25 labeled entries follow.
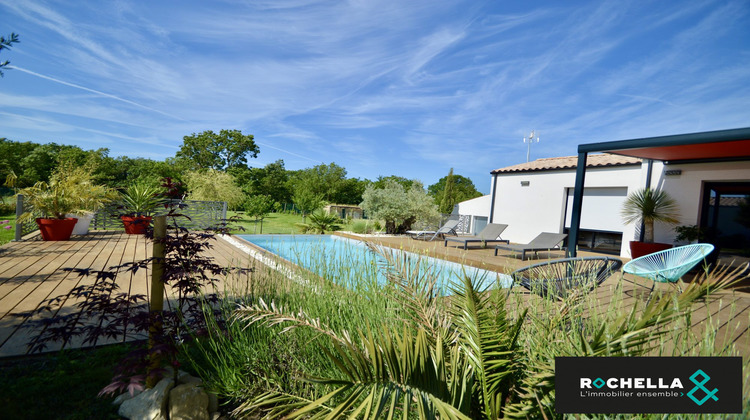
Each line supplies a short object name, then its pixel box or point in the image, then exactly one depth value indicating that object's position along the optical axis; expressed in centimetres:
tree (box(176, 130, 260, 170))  3938
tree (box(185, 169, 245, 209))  2120
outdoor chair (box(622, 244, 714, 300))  411
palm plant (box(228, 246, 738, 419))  107
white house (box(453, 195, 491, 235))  1488
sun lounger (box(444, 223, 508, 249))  1049
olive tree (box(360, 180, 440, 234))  1561
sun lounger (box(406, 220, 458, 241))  1265
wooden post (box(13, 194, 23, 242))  748
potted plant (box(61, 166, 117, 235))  827
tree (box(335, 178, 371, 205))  3969
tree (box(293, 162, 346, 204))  3700
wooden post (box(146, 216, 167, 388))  207
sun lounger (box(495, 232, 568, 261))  801
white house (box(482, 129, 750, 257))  702
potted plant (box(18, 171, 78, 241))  761
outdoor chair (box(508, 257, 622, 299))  332
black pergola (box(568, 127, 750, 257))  536
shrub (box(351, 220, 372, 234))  1492
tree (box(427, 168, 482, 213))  3027
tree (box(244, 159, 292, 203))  3788
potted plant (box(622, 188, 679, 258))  808
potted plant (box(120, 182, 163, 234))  979
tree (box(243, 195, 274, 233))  1377
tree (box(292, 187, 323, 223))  1711
